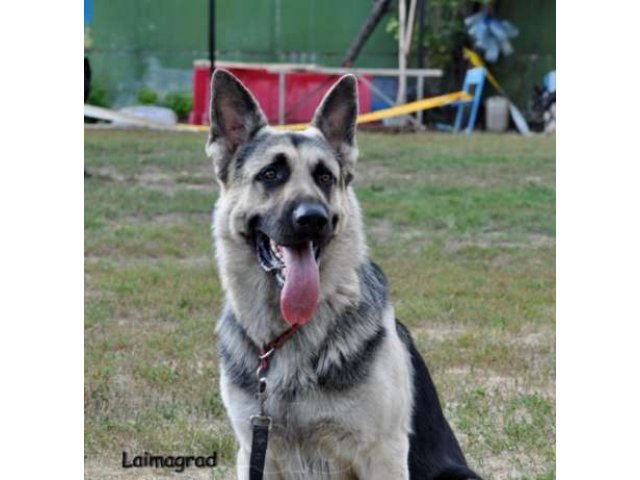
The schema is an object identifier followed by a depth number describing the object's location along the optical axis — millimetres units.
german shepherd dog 3221
